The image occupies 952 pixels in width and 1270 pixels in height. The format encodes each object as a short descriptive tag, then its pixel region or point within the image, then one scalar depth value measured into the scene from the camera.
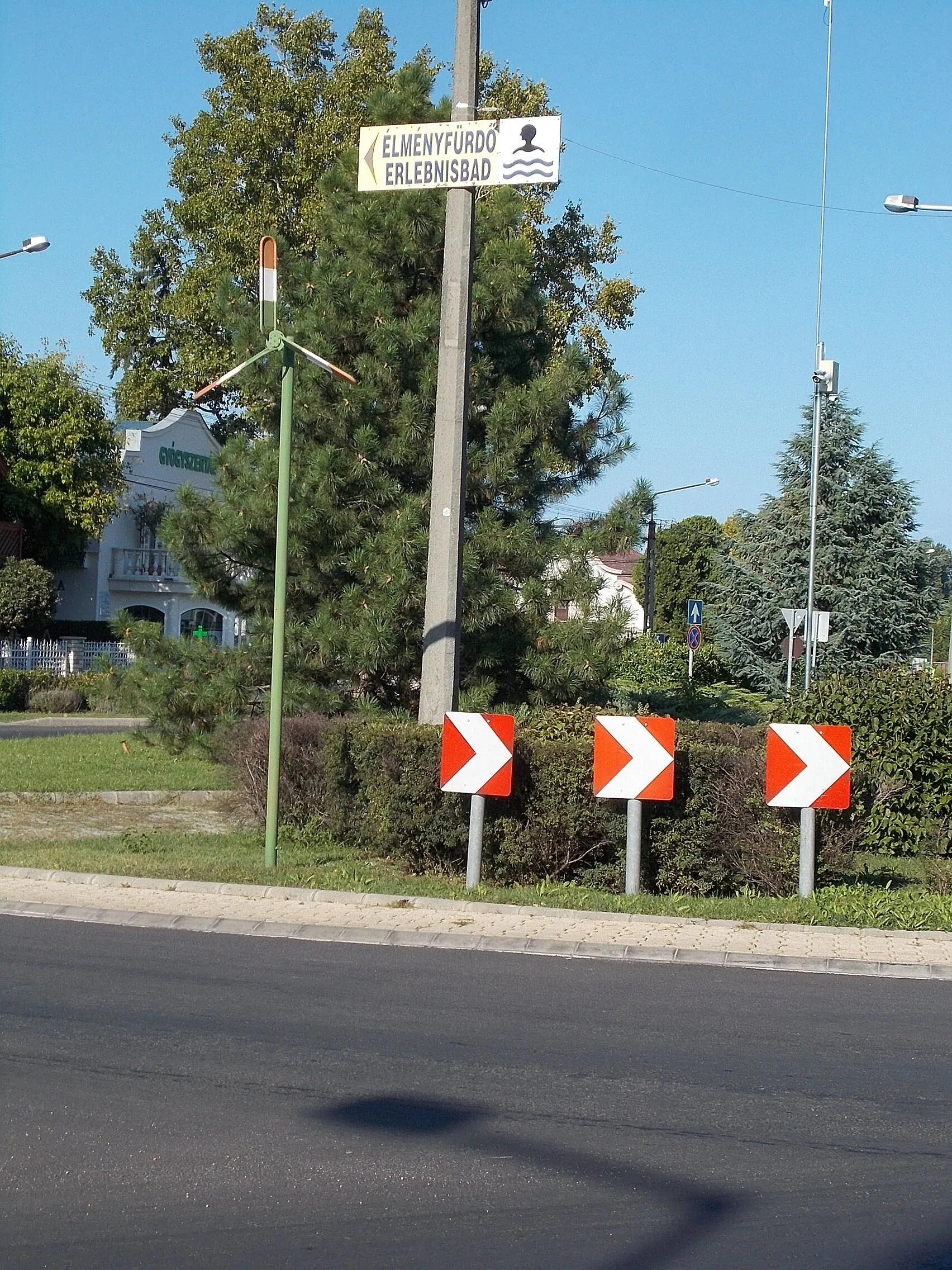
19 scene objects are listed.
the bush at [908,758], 14.58
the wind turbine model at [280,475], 11.82
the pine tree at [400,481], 15.88
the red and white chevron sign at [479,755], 11.04
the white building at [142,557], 48.19
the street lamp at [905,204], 22.44
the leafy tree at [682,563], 59.84
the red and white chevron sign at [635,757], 10.70
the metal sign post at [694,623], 35.12
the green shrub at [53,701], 35.97
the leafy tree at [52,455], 42.28
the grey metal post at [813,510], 32.69
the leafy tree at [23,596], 38.59
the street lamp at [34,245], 27.11
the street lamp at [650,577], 42.56
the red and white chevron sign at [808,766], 10.71
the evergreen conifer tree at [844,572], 41.97
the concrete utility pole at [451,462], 13.17
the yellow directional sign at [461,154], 12.26
